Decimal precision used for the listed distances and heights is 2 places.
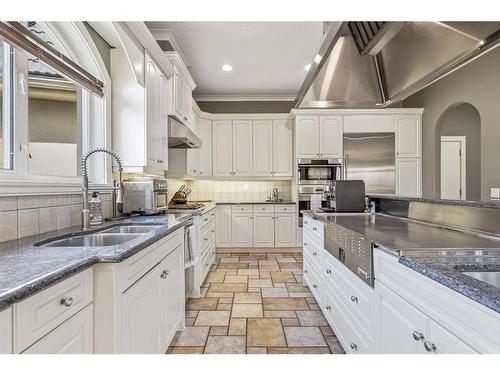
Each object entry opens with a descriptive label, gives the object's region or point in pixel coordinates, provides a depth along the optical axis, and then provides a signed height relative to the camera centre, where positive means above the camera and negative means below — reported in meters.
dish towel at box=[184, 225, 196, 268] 2.69 -0.54
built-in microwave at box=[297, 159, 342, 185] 5.05 +0.26
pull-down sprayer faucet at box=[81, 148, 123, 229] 2.00 -0.07
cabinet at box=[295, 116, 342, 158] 5.07 +0.79
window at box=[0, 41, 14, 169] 1.66 +0.43
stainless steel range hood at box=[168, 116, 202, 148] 3.38 +0.60
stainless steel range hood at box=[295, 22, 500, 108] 1.52 +0.84
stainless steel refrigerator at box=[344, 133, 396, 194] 5.04 +0.44
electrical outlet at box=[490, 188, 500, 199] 3.68 -0.08
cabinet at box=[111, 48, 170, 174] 2.68 +0.64
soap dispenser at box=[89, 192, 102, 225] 2.18 -0.16
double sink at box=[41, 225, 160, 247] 1.78 -0.32
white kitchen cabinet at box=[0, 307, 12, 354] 0.75 -0.36
